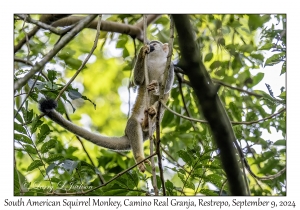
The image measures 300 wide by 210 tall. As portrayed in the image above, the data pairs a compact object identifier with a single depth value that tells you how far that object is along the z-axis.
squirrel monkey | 8.09
